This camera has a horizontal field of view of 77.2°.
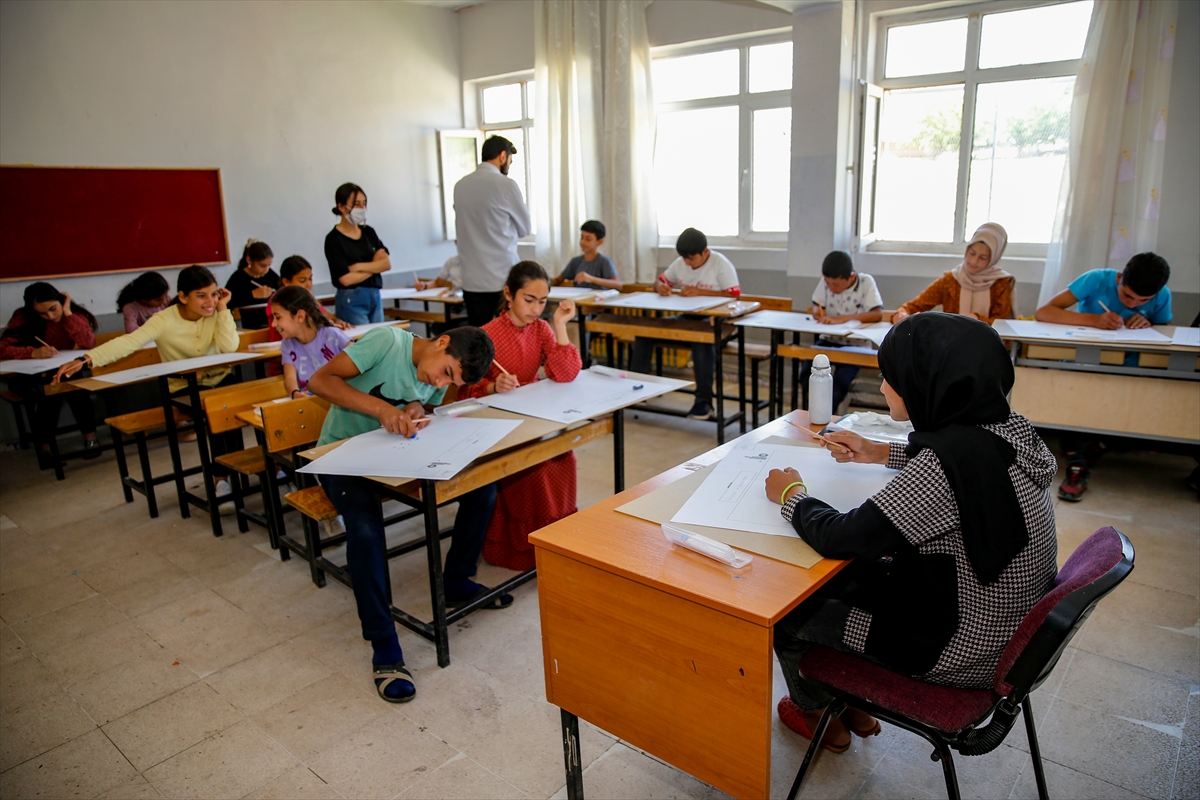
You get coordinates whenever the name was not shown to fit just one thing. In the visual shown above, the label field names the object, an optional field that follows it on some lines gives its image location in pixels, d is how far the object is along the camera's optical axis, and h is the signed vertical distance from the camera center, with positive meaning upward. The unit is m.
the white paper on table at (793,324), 3.77 -0.45
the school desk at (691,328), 4.25 -0.52
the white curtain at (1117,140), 4.03 +0.48
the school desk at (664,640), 1.24 -0.70
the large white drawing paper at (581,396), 2.46 -0.53
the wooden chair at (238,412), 2.98 -0.64
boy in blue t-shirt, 3.30 -0.36
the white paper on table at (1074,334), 3.19 -0.45
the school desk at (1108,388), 3.14 -0.68
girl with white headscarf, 3.75 -0.28
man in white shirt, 4.37 +0.11
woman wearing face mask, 4.65 -0.06
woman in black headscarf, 1.24 -0.47
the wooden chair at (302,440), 2.53 -0.67
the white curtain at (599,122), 6.10 +0.98
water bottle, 2.04 -0.41
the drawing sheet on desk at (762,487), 1.49 -0.53
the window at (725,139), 5.80 +0.79
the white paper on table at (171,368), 3.13 -0.50
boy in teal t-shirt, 2.17 -0.55
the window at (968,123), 4.72 +0.71
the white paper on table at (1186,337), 3.09 -0.46
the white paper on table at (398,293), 5.93 -0.37
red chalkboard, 4.73 +0.21
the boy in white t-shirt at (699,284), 4.67 -0.29
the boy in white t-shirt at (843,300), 3.96 -0.36
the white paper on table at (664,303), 4.37 -0.38
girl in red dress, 2.75 -0.50
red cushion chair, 1.18 -0.80
